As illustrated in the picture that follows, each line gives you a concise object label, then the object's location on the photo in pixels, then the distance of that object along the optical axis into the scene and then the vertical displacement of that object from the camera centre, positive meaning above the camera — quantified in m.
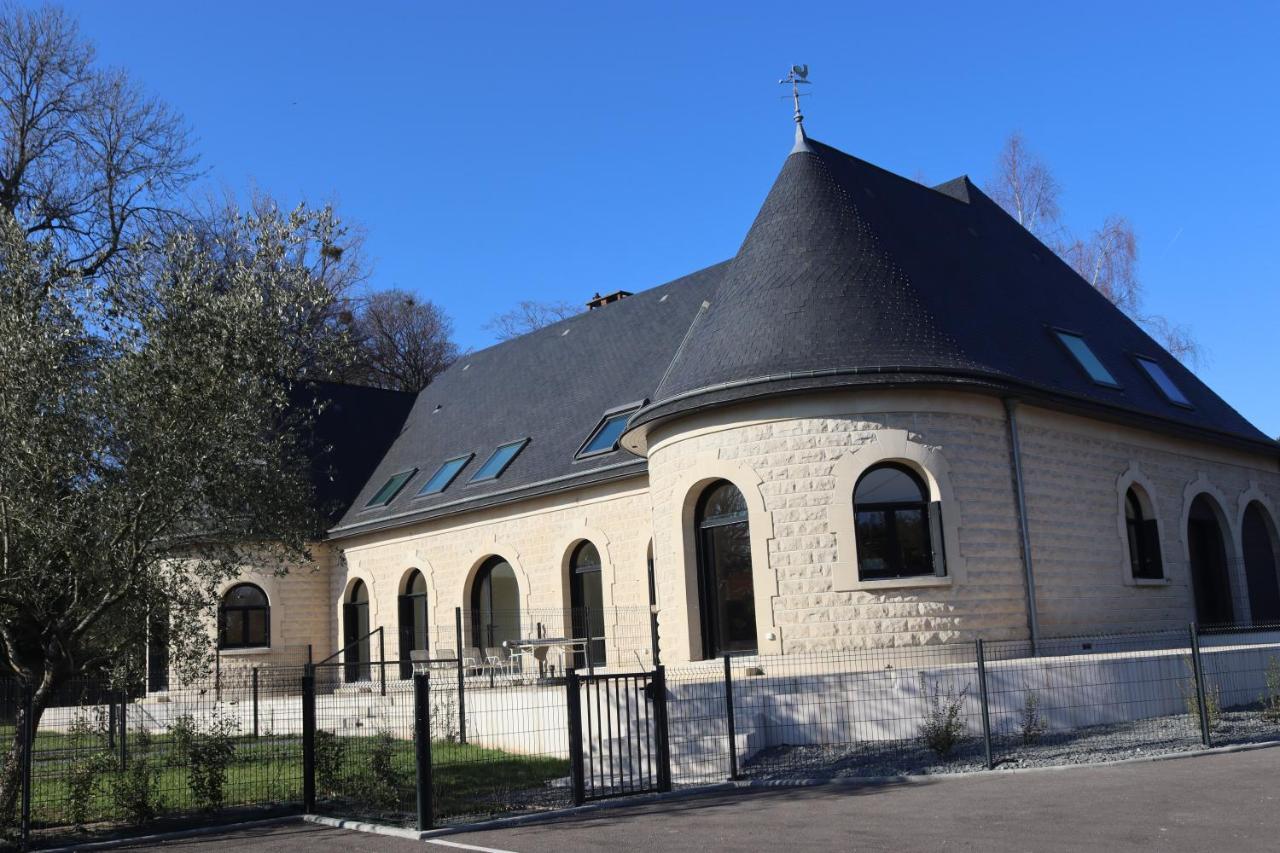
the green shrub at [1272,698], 13.59 -1.43
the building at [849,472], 15.34 +1.87
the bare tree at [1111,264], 33.28 +8.69
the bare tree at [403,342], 49.59 +11.58
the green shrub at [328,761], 11.64 -1.31
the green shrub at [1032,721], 12.73 -1.44
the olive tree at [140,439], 10.76 +1.77
